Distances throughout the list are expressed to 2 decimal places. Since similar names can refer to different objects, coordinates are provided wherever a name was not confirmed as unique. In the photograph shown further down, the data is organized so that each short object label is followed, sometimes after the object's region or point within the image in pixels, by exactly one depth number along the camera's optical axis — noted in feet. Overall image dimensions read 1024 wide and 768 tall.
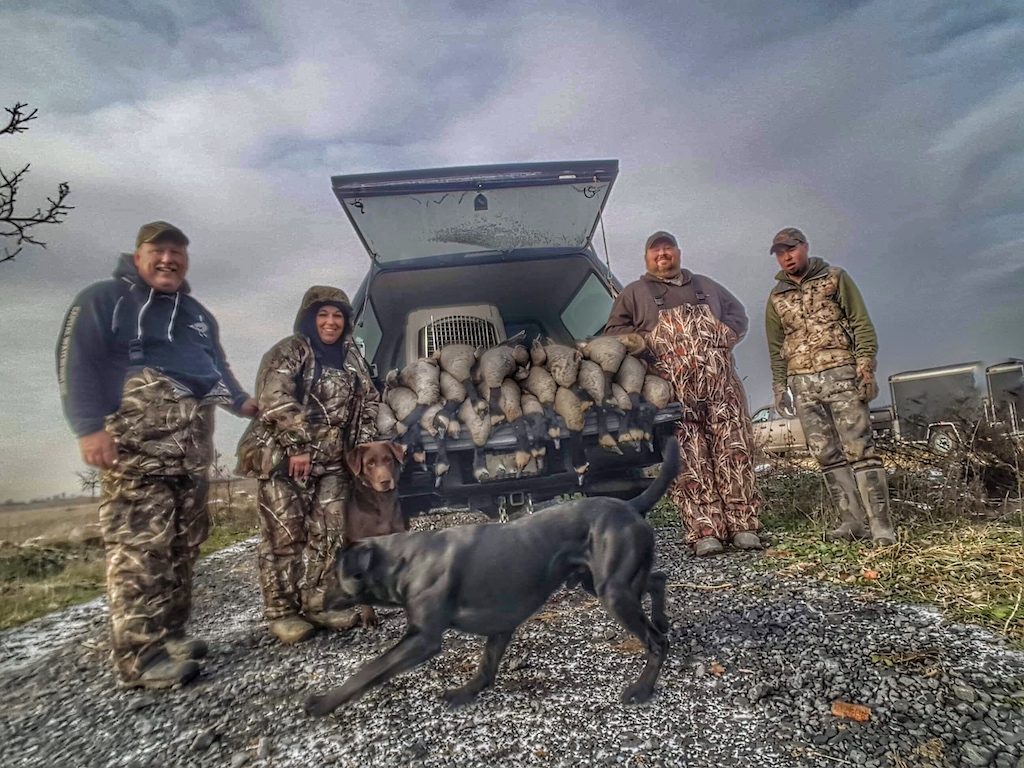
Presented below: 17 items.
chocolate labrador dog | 9.51
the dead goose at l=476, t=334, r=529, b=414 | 10.55
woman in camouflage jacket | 10.05
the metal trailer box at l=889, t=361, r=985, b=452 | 17.48
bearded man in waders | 12.65
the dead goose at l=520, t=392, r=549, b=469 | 10.77
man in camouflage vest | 13.47
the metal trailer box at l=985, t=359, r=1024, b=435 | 32.91
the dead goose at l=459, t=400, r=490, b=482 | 10.45
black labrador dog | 5.65
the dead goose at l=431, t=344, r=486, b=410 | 10.73
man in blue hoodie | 7.82
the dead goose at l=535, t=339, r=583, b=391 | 10.94
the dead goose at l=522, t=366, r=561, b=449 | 10.86
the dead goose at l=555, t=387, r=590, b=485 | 10.68
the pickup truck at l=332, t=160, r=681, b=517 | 14.94
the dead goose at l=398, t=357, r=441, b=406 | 10.65
